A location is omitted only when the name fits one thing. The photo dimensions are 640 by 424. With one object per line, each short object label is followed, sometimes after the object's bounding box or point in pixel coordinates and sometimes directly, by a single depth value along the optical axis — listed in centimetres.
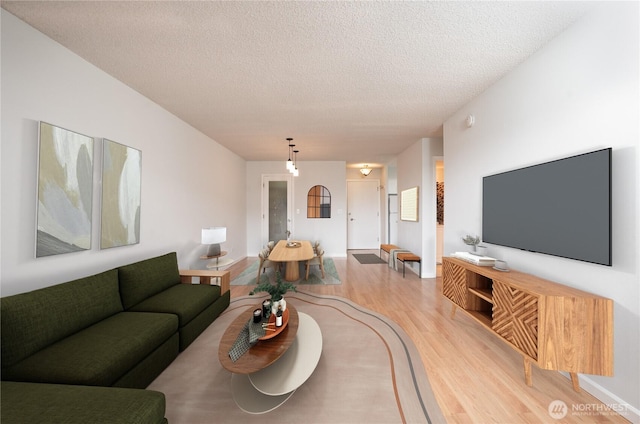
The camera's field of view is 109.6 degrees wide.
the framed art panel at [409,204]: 457
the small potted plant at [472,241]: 261
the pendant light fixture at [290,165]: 422
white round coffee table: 147
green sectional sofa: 109
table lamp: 338
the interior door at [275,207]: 632
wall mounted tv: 153
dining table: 373
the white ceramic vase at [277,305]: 192
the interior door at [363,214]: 734
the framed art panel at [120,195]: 224
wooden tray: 169
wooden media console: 149
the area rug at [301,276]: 411
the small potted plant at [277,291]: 198
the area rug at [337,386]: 145
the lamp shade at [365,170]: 663
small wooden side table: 284
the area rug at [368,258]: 565
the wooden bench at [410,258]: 430
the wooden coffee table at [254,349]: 142
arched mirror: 632
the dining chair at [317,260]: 430
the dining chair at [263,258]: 390
